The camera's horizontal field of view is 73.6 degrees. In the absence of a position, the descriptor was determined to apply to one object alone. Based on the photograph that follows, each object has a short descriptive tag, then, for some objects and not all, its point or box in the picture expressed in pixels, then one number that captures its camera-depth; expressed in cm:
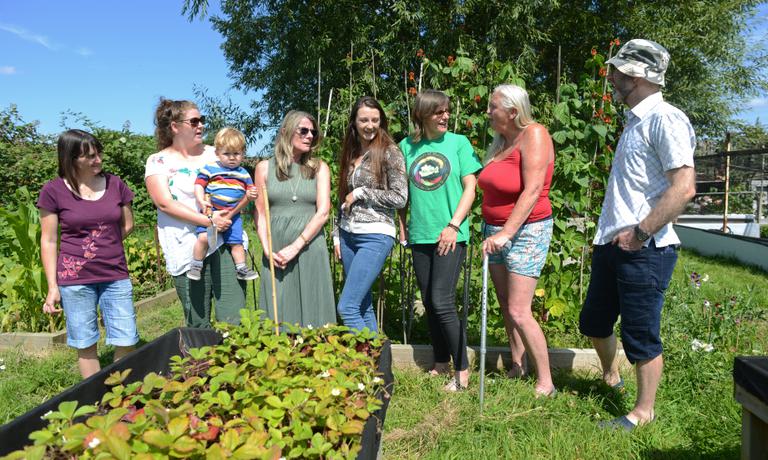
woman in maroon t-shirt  274
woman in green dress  293
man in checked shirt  214
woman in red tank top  265
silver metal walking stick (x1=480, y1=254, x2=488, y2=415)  266
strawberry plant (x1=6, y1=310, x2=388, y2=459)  115
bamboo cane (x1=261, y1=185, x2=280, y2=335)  200
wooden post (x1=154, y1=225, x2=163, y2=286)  588
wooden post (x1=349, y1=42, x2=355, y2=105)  393
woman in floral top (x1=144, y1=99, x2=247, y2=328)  288
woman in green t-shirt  293
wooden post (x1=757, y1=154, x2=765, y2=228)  923
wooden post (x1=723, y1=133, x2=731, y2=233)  953
